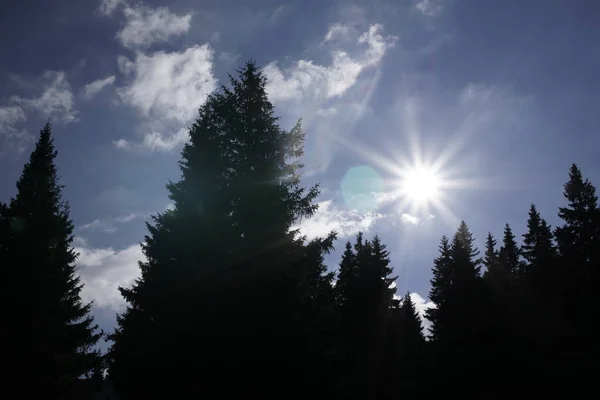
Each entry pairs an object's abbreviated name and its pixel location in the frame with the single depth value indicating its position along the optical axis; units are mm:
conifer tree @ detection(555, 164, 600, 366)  32363
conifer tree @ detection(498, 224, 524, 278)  53312
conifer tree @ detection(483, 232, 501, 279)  46844
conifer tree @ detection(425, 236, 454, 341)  53031
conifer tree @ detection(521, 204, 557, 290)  36031
